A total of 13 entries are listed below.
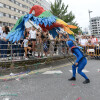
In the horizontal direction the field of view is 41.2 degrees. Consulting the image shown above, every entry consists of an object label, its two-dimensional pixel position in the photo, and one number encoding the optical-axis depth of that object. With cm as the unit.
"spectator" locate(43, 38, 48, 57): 788
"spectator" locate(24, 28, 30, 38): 687
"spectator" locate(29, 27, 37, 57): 732
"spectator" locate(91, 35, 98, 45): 1142
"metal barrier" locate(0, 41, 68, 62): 628
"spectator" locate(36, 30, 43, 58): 761
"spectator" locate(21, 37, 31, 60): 687
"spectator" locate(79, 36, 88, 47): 1158
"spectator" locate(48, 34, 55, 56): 823
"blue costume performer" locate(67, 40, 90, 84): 462
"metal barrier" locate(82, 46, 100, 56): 1125
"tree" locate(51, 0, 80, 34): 2423
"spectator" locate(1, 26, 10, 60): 641
